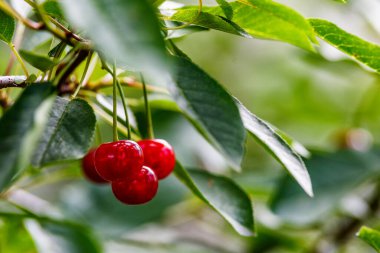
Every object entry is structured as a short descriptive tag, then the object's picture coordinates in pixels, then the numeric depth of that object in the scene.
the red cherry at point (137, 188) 0.56
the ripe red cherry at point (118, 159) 0.55
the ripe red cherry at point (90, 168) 0.63
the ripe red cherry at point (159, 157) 0.58
